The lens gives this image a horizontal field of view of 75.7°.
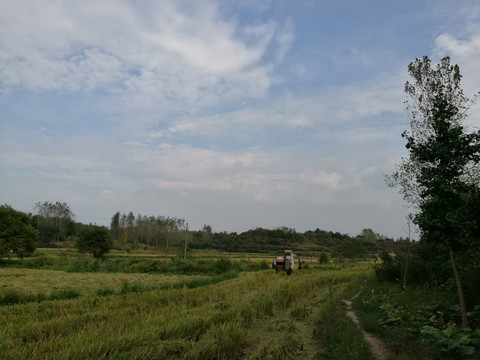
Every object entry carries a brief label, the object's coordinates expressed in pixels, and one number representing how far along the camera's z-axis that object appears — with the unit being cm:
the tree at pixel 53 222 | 8769
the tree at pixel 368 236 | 12411
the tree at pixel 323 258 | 5240
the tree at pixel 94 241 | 4475
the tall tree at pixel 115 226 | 11967
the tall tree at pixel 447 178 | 714
